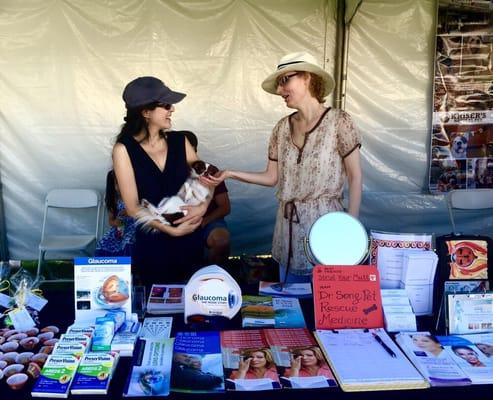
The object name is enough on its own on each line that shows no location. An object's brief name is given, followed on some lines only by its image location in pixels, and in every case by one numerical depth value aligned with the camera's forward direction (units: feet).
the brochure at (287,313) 5.09
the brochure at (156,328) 4.75
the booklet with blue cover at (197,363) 3.93
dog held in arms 7.37
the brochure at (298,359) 4.03
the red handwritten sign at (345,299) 4.90
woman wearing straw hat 6.92
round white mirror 5.22
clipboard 4.00
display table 3.86
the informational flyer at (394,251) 5.37
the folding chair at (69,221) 11.84
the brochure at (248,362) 3.97
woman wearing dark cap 7.29
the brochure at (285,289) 5.96
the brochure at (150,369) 3.84
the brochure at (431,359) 4.09
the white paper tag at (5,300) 5.32
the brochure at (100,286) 4.84
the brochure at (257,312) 5.07
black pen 4.42
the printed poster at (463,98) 12.18
